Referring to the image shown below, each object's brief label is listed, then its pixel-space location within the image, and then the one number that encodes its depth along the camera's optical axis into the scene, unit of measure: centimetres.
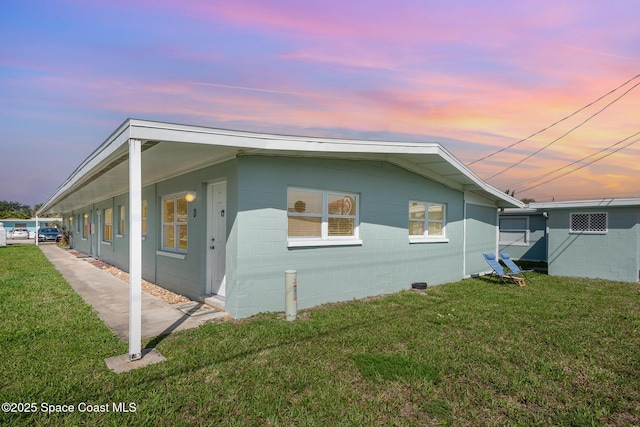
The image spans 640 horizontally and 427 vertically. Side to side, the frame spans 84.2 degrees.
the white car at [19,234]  4197
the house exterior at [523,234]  1646
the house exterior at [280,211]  611
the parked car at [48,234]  3622
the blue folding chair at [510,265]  1188
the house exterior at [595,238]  1160
